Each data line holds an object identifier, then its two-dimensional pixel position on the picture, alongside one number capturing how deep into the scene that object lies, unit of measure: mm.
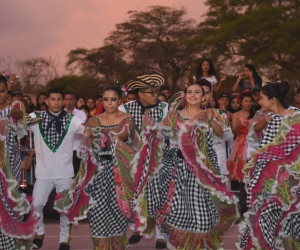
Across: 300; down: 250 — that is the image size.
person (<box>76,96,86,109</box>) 14447
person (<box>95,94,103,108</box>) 14589
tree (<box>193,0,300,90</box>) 39000
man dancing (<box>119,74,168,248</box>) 9547
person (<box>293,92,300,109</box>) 11142
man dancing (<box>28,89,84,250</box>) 9188
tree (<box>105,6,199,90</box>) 52000
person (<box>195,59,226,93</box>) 12312
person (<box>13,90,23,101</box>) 12633
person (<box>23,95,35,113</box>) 13181
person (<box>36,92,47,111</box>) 13383
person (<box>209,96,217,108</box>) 11741
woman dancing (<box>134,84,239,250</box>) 8016
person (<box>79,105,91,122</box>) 13617
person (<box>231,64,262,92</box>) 12562
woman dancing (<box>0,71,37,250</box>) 7762
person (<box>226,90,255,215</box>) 11578
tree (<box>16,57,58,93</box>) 54625
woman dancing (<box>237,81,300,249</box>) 7520
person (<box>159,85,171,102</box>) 13198
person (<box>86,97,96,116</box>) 14617
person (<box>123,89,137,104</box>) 10928
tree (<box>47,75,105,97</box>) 50991
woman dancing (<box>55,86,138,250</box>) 8359
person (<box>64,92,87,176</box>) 11562
